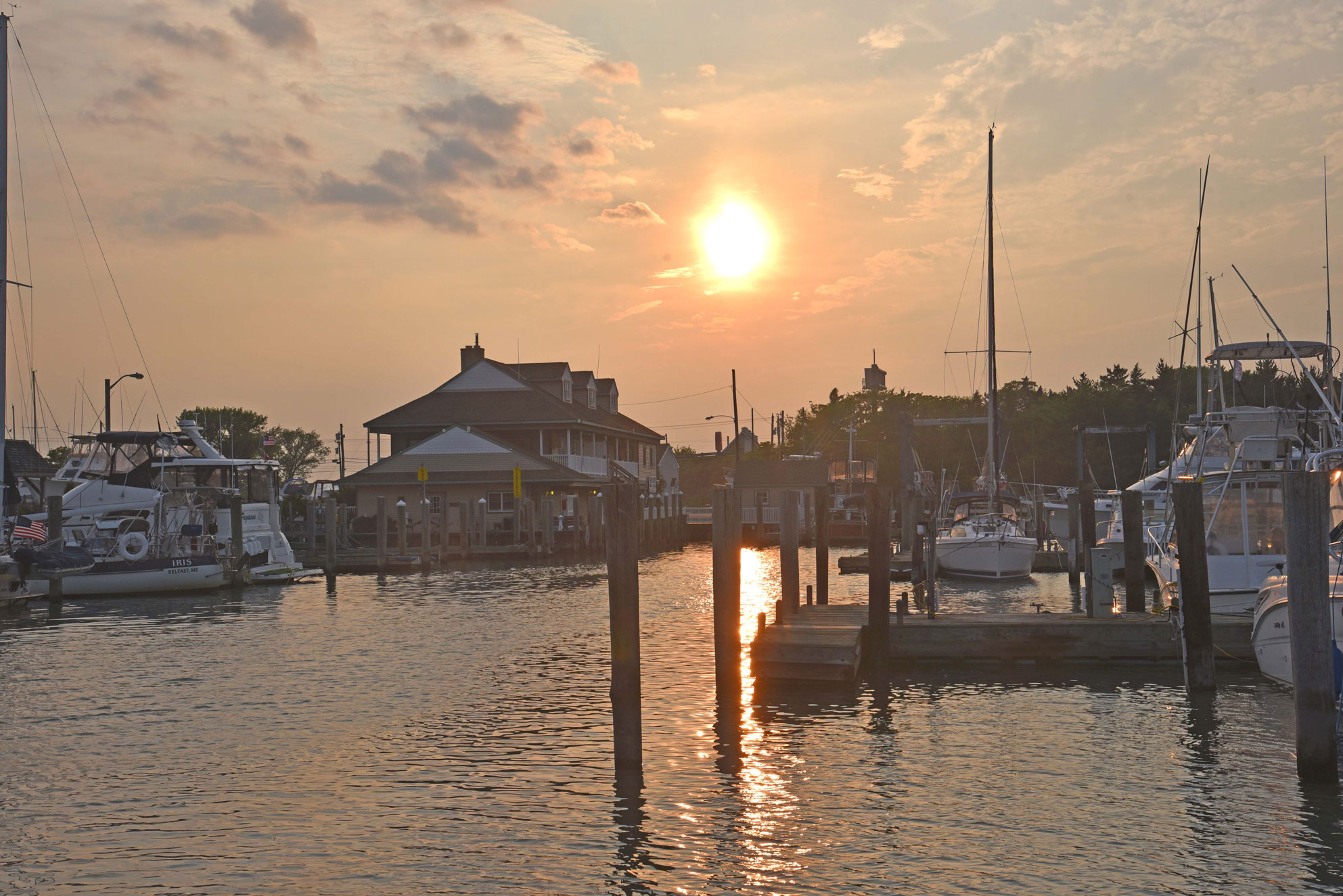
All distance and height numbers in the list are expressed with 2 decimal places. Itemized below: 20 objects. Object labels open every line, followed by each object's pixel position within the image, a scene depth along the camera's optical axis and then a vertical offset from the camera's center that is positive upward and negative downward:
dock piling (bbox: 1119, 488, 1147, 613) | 21.50 -0.77
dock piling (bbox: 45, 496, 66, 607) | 34.69 +0.43
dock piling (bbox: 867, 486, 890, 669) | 18.61 -1.14
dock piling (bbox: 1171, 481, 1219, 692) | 14.79 -1.07
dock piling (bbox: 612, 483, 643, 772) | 11.96 -0.87
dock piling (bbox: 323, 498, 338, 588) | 37.03 -0.39
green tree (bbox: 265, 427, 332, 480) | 141.62 +9.52
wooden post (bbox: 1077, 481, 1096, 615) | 30.59 -0.11
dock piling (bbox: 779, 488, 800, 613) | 22.72 -0.66
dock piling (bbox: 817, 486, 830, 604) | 26.45 -0.69
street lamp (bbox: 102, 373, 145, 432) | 64.00 +7.09
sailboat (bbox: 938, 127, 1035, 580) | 37.50 -1.01
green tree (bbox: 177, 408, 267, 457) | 105.16 +9.46
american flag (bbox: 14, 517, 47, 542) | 31.66 +0.14
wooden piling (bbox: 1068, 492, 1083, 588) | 35.12 -0.93
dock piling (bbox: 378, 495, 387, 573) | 43.94 -0.30
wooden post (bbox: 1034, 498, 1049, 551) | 52.86 -0.57
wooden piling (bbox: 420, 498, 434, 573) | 45.08 -0.56
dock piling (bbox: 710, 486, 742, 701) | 16.78 -1.11
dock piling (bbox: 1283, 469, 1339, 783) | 10.92 -0.72
